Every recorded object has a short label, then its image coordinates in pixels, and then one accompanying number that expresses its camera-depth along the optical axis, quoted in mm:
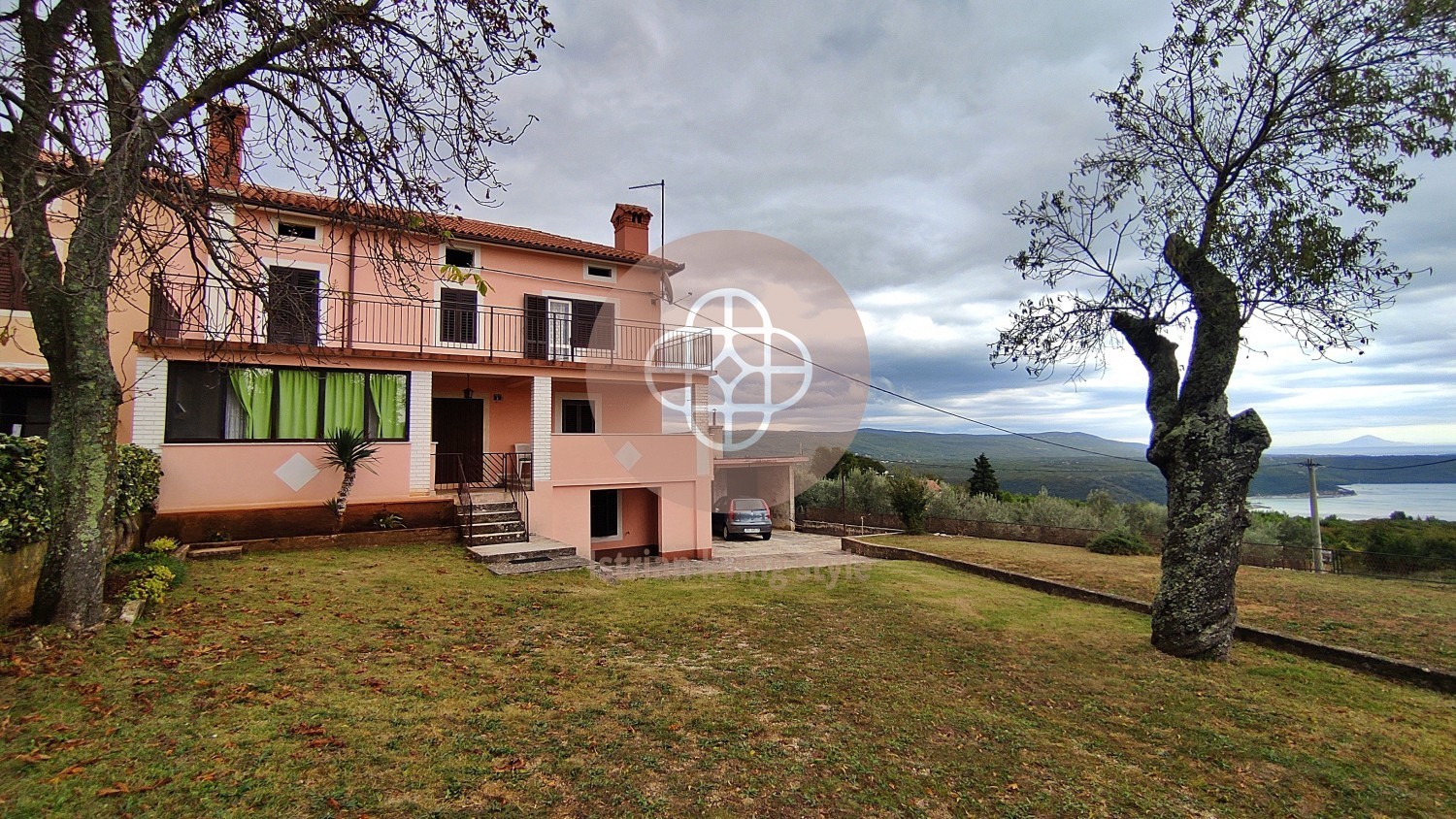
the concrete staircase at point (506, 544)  10017
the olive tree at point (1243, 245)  6410
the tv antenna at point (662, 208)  18016
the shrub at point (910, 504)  20844
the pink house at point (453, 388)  10891
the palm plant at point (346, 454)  10938
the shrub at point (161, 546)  8391
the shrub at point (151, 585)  6004
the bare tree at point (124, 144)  4371
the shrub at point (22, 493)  5211
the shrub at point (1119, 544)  15523
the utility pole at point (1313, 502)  16472
